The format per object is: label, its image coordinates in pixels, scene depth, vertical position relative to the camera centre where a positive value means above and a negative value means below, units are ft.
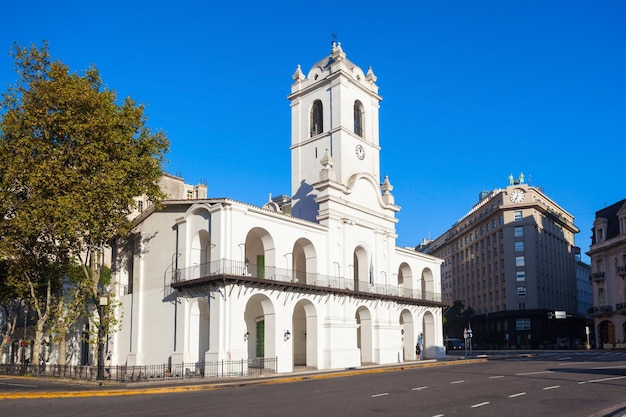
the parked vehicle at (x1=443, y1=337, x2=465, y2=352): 283.61 -23.06
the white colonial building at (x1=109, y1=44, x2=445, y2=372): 114.32 +6.61
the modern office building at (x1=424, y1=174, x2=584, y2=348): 277.44 +11.09
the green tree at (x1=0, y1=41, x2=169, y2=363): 104.88 +24.11
